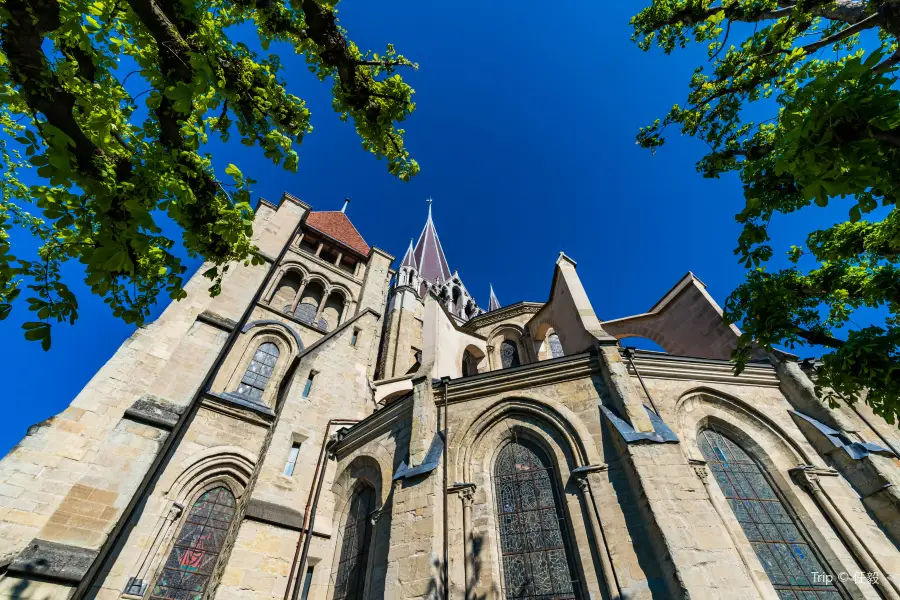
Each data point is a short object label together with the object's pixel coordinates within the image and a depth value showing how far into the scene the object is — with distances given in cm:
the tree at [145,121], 297
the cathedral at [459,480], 559
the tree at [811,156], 305
